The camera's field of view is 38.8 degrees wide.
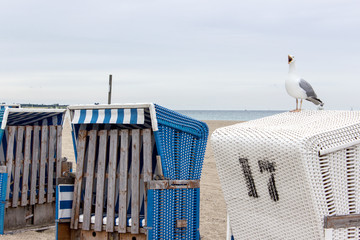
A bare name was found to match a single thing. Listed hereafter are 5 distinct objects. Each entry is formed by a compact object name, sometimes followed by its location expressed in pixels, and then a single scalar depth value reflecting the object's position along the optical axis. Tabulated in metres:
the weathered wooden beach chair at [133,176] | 5.30
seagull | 5.45
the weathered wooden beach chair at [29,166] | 6.81
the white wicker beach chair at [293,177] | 4.04
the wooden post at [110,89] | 8.18
